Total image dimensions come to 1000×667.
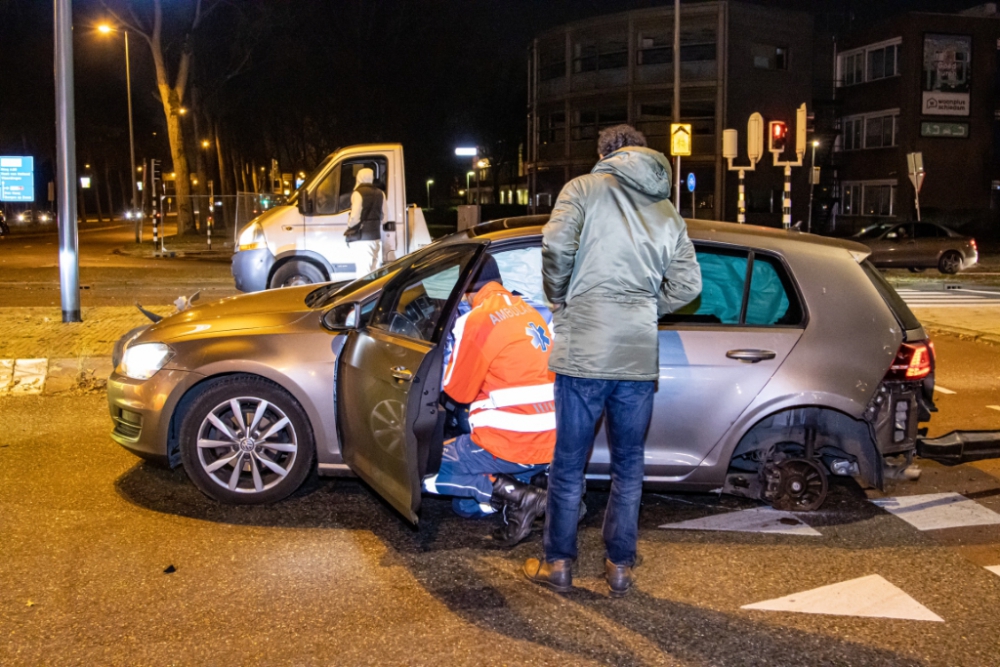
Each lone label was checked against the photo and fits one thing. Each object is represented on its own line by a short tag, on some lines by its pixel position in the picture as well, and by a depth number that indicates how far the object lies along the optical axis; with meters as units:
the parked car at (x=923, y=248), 25.08
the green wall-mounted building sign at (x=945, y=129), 47.44
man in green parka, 4.11
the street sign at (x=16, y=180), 16.36
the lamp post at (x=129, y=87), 34.72
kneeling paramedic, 4.70
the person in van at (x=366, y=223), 12.92
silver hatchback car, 5.29
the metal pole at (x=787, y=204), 19.02
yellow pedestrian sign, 21.38
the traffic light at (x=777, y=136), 19.45
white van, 13.78
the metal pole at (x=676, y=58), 26.04
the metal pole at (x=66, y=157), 11.95
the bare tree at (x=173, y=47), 36.69
